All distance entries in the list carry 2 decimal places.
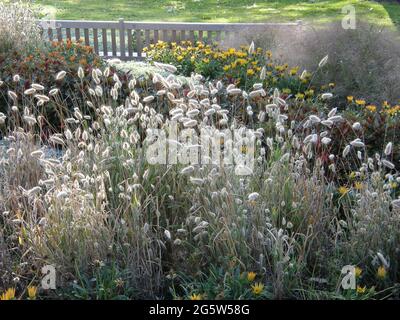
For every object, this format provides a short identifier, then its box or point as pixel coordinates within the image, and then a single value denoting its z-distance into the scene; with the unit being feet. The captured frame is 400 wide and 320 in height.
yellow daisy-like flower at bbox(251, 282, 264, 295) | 8.95
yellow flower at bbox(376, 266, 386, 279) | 9.23
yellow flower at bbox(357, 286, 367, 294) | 8.89
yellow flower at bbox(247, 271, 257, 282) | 9.05
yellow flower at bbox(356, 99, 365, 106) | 15.86
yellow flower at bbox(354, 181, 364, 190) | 10.33
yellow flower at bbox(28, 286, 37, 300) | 8.91
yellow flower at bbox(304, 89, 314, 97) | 16.65
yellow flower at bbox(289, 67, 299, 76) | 20.12
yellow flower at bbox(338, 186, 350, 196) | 10.77
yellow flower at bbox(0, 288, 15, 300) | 8.75
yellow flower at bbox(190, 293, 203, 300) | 8.73
